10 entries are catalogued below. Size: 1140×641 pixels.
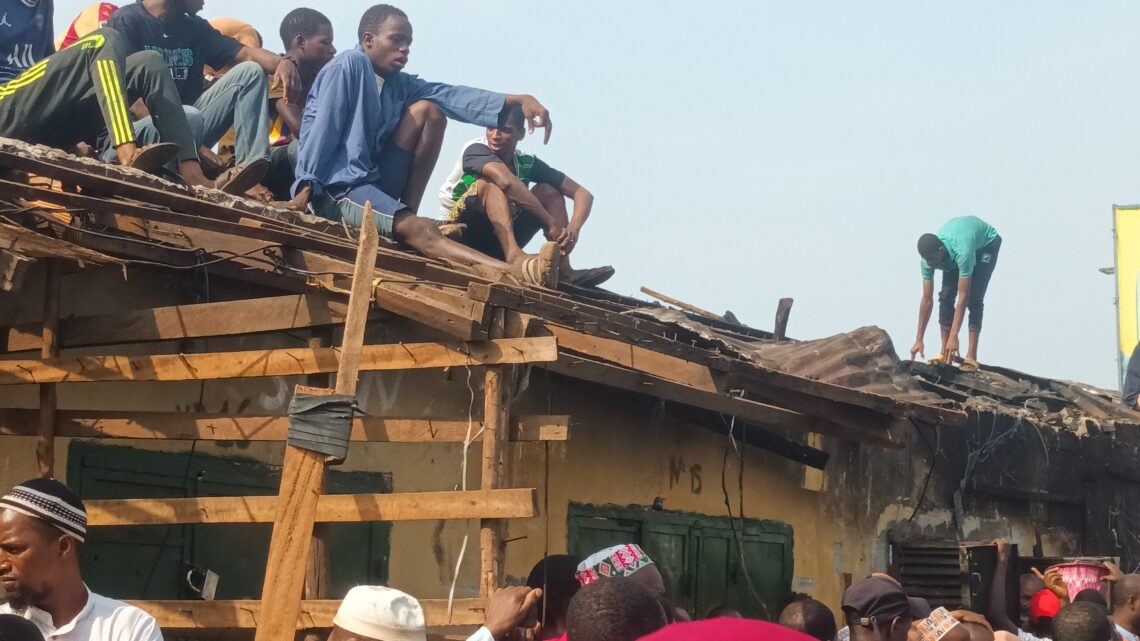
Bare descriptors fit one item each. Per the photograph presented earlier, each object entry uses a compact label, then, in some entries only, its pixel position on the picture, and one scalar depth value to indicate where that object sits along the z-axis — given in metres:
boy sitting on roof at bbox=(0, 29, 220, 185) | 7.55
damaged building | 5.24
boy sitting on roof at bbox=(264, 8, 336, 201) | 9.55
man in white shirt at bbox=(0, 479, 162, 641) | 3.91
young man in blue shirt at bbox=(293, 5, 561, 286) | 8.25
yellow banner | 19.86
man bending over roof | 13.05
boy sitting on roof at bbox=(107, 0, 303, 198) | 8.95
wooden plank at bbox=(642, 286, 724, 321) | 11.65
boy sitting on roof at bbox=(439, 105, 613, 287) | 8.88
